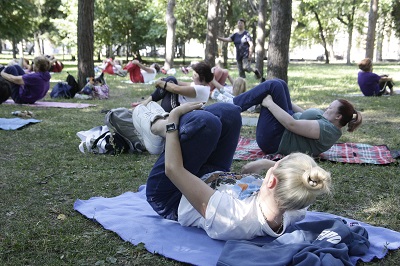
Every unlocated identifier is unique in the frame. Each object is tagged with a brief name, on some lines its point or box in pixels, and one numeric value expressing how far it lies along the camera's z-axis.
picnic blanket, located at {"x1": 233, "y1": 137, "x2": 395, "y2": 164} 4.93
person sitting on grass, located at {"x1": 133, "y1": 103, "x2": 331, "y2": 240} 2.35
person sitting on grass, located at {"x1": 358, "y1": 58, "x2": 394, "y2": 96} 10.66
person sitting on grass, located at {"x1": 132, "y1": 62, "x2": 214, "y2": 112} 5.80
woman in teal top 4.61
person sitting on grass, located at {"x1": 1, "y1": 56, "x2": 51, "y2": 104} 8.95
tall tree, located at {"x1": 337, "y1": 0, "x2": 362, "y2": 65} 37.53
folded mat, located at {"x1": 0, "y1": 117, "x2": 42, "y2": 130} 6.59
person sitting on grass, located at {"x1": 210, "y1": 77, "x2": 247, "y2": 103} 8.20
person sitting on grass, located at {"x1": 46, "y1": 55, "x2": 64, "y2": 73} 17.96
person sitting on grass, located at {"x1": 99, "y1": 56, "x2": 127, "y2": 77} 18.25
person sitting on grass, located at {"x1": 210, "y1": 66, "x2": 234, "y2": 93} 10.17
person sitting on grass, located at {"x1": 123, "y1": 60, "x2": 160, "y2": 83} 15.00
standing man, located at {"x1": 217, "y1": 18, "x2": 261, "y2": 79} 14.17
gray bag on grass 4.98
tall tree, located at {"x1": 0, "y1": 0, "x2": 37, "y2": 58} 20.19
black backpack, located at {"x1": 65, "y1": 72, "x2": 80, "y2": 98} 10.86
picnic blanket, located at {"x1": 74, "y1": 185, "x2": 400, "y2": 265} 2.65
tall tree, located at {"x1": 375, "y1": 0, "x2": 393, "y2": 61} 33.69
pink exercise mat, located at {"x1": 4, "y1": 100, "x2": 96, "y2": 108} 9.23
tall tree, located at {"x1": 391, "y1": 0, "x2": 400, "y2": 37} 34.18
